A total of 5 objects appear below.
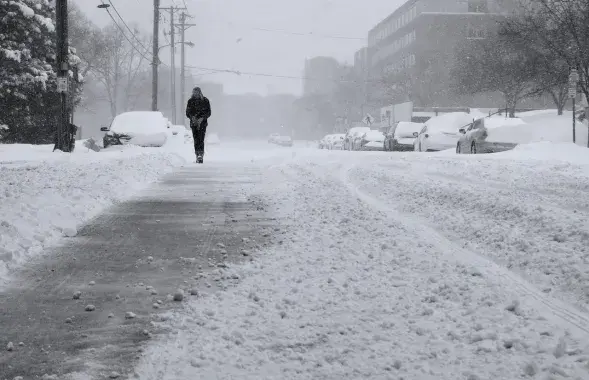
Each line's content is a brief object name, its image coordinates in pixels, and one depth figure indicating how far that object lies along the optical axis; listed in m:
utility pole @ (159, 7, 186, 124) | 53.32
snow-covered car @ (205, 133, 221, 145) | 73.81
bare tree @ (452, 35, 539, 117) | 41.16
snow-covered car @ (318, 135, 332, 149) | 55.00
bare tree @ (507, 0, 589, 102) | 27.27
